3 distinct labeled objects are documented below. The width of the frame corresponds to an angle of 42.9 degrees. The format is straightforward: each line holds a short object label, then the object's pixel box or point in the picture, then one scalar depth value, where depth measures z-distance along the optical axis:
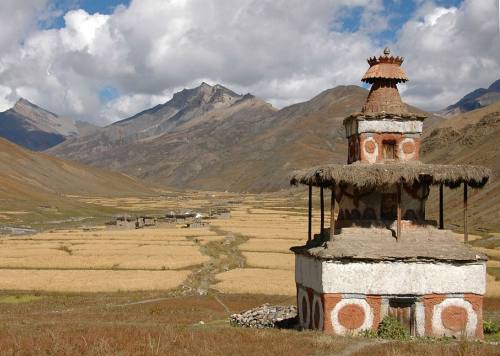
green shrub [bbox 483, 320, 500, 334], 26.73
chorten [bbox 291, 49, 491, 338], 23.94
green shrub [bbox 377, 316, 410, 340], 23.59
